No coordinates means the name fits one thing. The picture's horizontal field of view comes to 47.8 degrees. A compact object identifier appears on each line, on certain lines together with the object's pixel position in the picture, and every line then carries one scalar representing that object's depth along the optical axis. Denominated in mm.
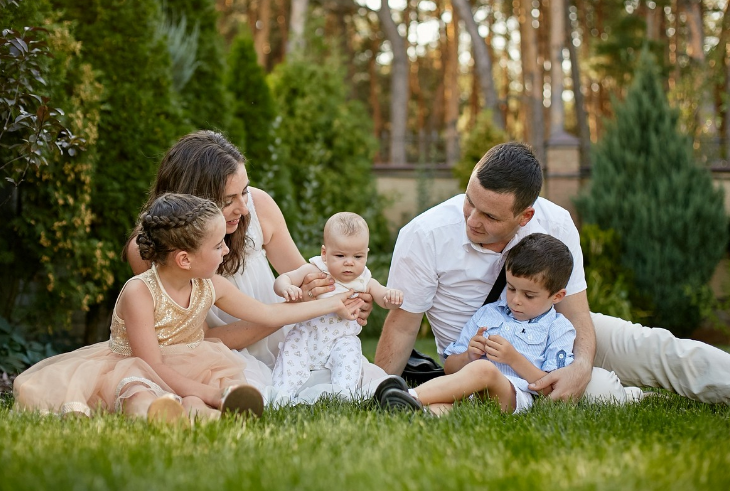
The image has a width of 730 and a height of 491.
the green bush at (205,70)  8273
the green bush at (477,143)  12938
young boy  3779
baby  4004
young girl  3520
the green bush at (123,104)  6562
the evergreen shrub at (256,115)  9562
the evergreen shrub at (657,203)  11141
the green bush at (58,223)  5848
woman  4086
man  4039
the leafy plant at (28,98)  4496
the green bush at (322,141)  11484
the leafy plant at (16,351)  5324
